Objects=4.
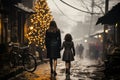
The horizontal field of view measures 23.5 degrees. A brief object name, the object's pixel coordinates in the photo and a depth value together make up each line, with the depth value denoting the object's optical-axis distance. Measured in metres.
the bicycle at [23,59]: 13.80
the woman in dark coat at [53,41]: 12.34
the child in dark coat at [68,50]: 13.10
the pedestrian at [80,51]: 40.31
